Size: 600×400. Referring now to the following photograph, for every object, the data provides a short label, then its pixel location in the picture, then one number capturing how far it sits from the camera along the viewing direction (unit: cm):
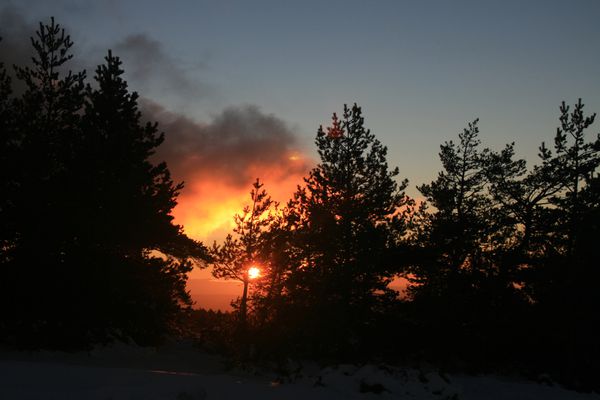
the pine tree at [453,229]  2614
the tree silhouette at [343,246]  2430
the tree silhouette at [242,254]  2978
